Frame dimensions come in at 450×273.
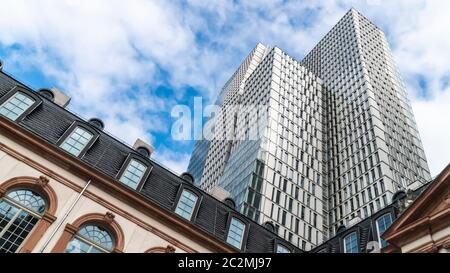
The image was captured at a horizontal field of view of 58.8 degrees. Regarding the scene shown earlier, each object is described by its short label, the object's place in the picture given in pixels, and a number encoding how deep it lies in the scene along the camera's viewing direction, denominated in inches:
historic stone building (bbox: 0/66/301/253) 852.6
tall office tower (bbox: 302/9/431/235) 2965.1
